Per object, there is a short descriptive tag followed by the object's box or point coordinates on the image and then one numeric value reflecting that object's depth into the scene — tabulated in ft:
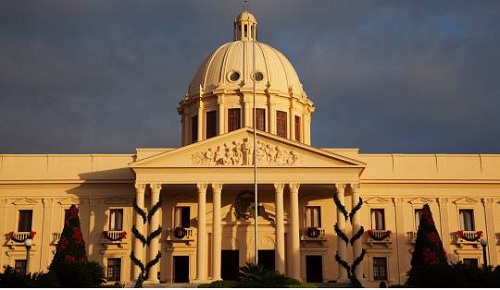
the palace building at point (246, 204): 168.45
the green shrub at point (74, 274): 127.83
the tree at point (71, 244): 147.84
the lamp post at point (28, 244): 130.62
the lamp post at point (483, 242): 132.03
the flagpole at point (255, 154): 151.33
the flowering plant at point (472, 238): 182.70
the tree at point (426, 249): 133.12
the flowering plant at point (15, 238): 179.11
